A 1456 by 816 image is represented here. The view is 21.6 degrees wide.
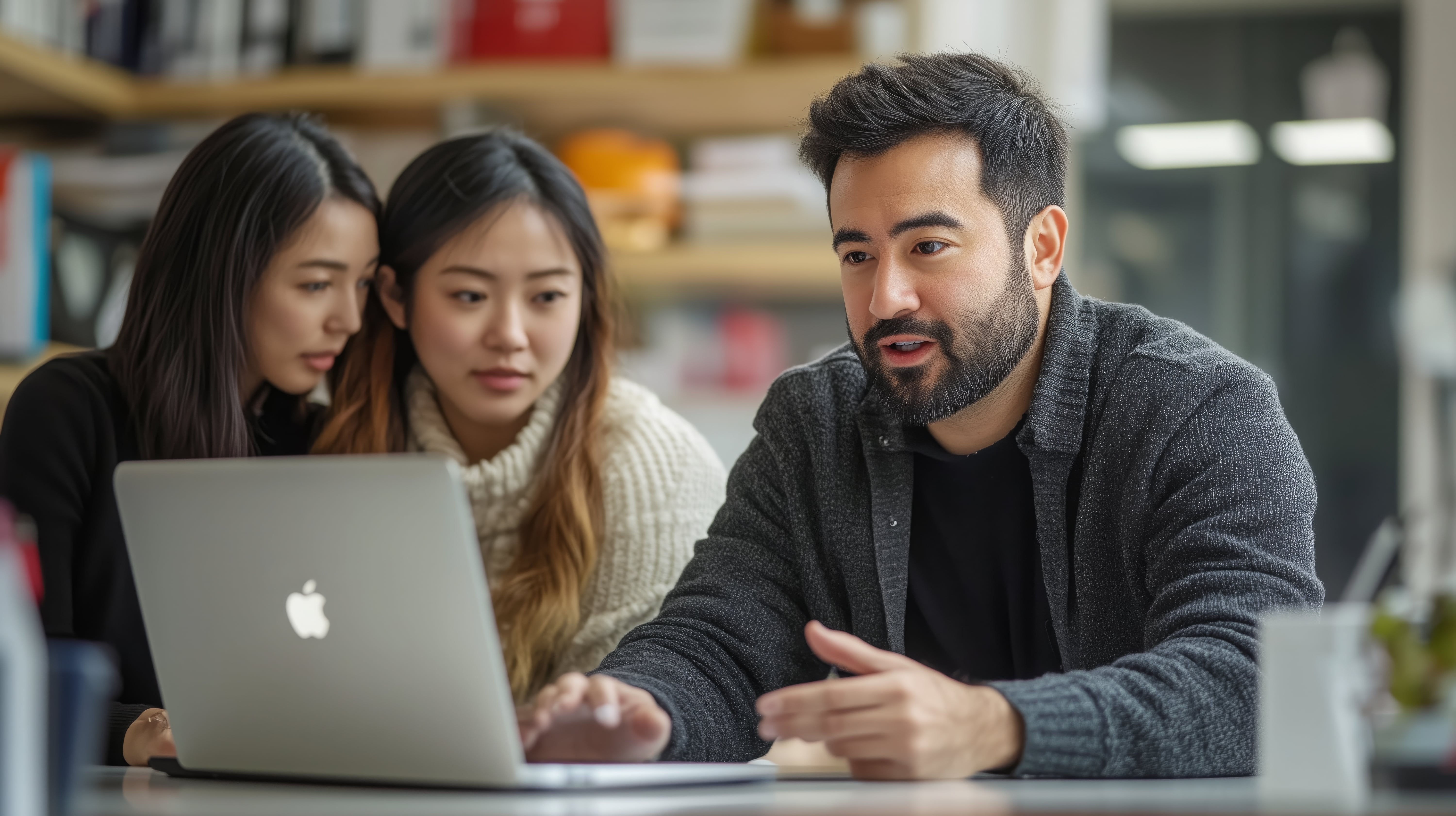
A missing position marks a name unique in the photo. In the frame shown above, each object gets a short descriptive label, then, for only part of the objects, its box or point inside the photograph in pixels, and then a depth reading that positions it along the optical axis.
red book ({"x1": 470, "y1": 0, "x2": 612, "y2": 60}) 3.81
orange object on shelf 3.79
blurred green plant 2.09
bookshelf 3.70
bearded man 2.44
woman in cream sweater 2.73
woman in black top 2.62
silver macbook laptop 2.18
